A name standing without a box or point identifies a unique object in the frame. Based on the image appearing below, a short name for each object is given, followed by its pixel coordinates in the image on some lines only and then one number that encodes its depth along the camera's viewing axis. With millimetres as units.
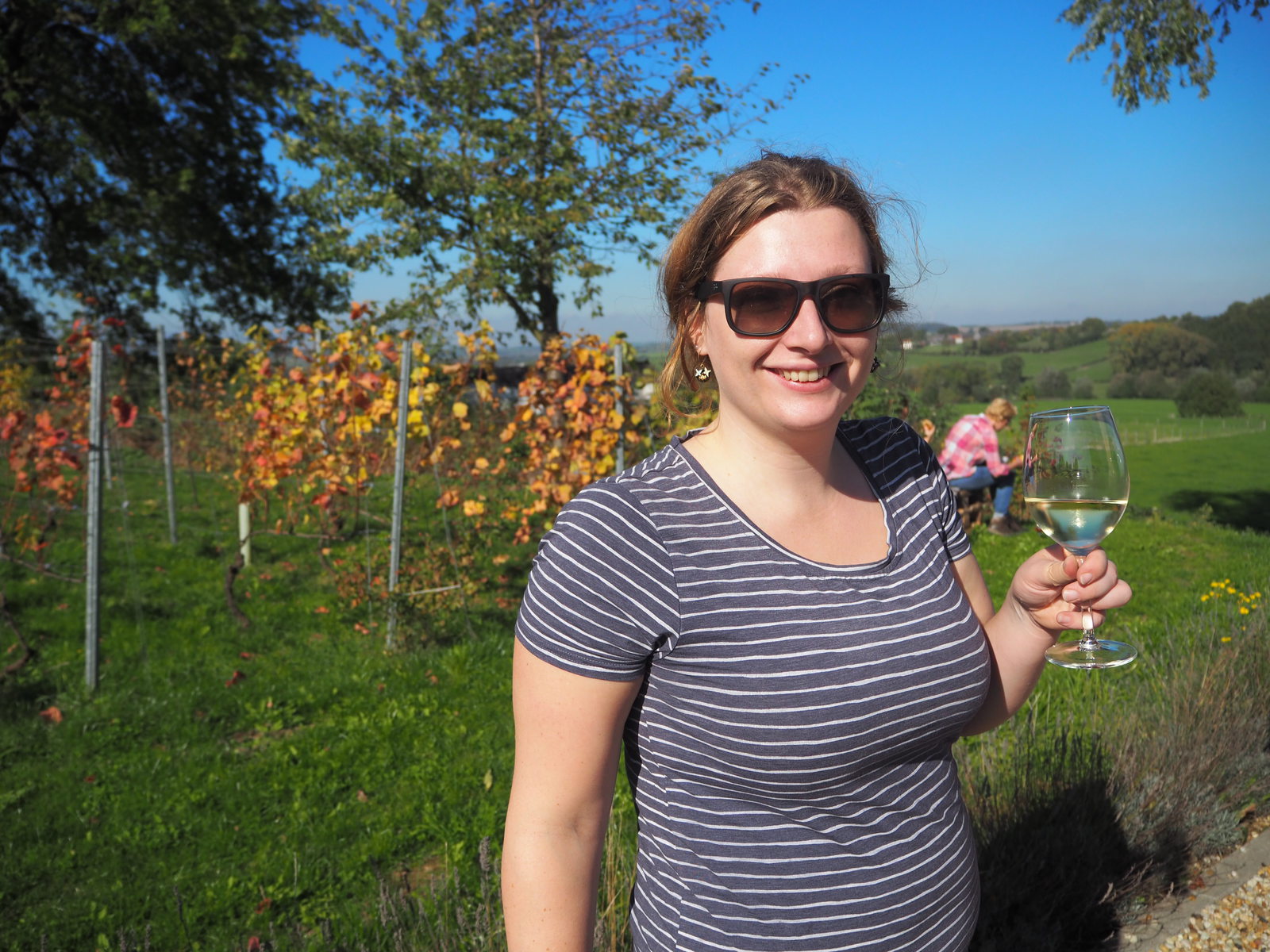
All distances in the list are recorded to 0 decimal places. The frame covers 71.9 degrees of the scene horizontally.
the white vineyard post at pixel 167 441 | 7797
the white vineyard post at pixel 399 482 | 5262
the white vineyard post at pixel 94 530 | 4801
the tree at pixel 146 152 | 15750
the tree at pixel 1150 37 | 7115
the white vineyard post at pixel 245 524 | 6645
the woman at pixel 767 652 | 1181
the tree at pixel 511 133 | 10062
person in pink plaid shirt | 9219
